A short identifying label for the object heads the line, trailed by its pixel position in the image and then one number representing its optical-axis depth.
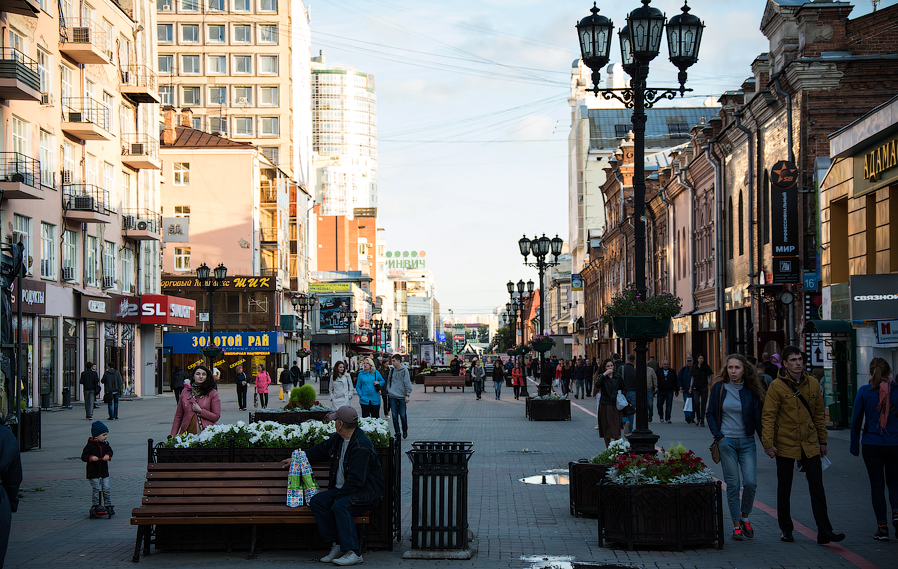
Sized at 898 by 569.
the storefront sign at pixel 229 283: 60.38
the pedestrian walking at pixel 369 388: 19.45
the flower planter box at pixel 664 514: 8.30
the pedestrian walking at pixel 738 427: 8.86
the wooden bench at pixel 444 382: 48.06
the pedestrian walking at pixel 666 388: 23.45
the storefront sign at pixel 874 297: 16.83
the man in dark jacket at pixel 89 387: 26.72
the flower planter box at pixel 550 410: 24.73
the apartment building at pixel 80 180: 29.47
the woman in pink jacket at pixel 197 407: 11.77
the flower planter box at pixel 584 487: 10.10
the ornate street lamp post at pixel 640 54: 11.41
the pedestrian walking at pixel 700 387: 21.80
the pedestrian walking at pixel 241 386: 30.91
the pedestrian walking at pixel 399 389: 19.56
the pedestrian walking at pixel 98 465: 10.28
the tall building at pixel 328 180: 186.25
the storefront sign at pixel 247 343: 58.22
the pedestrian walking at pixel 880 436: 8.83
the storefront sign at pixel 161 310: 42.09
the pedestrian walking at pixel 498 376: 38.47
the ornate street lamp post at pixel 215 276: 35.34
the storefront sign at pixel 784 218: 23.69
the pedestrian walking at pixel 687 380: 23.32
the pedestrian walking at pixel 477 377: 39.53
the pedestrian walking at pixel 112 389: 26.86
